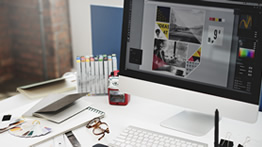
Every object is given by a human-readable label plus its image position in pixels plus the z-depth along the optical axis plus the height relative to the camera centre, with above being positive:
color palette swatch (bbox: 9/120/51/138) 1.10 -0.38
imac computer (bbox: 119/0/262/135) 0.98 -0.10
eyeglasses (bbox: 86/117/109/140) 1.13 -0.37
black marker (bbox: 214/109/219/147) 0.86 -0.27
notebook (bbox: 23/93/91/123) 1.21 -0.33
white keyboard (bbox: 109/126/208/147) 1.01 -0.37
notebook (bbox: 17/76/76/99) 1.44 -0.30
